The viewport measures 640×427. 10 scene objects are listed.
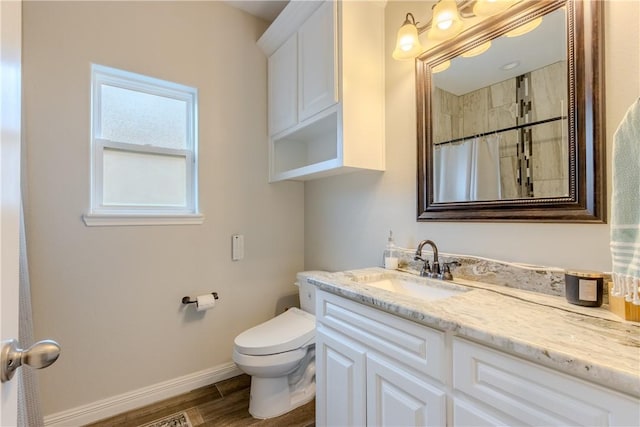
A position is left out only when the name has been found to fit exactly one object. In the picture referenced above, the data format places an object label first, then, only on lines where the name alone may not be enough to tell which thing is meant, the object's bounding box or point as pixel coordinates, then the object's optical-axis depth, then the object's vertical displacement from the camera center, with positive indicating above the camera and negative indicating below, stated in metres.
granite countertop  0.63 -0.31
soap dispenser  1.66 -0.24
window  1.81 +0.41
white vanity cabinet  0.95 -0.56
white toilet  1.64 -0.81
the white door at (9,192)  0.50 +0.04
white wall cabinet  1.65 +0.81
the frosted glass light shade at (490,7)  1.21 +0.83
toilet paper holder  1.97 -0.55
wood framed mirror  1.04 +0.38
